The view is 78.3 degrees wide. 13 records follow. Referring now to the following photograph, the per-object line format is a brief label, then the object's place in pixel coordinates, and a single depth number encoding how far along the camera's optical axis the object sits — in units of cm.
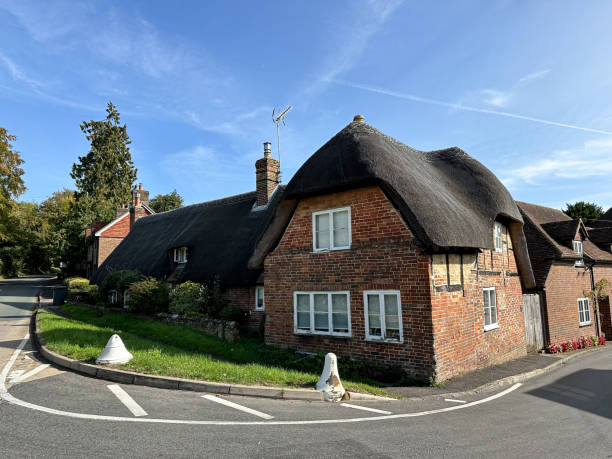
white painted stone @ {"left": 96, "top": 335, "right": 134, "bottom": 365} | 835
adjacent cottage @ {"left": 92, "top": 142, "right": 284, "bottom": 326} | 1570
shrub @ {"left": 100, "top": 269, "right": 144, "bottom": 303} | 2010
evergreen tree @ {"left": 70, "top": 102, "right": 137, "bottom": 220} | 5069
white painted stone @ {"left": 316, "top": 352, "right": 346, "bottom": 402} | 725
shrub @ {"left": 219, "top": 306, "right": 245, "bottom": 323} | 1506
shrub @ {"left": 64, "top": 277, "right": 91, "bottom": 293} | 2526
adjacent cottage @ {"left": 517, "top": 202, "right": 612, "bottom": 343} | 1573
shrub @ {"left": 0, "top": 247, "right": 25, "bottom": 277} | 5959
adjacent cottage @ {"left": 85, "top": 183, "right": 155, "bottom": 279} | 3454
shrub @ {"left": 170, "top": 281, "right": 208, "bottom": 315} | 1593
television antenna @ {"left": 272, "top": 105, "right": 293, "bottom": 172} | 2147
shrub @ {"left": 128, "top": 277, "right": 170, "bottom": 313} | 1723
